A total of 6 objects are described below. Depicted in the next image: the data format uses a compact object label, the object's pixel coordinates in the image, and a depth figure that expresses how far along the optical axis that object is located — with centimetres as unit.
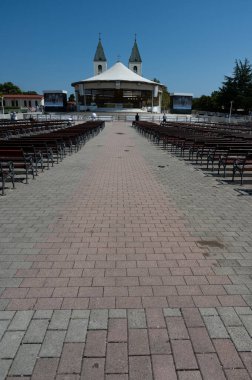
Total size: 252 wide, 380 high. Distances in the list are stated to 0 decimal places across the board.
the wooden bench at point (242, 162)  934
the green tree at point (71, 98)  14125
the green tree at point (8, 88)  12809
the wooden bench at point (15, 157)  921
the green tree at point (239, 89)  7275
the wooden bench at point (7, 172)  792
